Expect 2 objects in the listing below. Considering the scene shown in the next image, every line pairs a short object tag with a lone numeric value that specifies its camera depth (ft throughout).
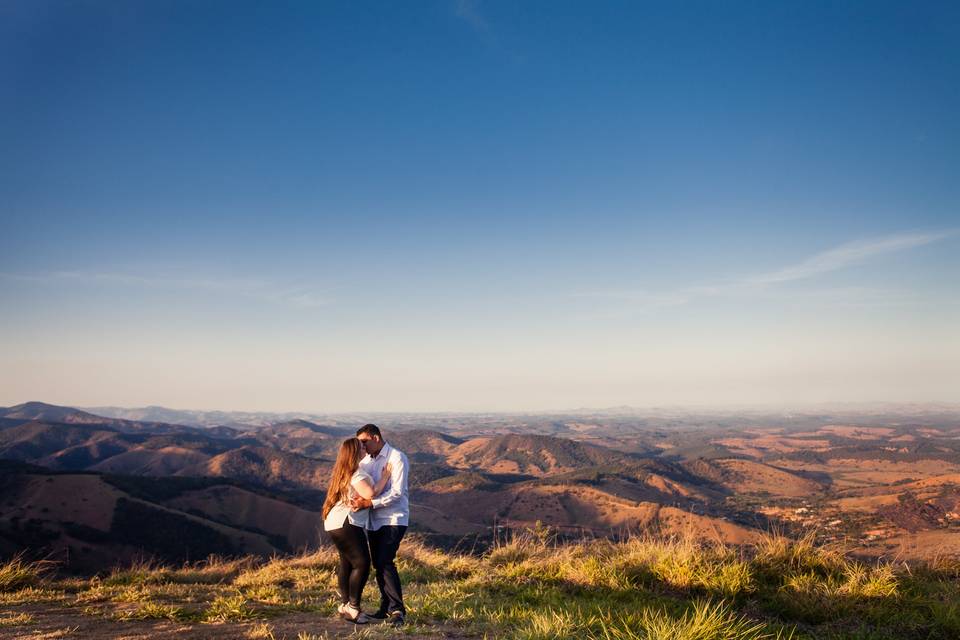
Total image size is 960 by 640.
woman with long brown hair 17.85
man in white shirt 18.08
